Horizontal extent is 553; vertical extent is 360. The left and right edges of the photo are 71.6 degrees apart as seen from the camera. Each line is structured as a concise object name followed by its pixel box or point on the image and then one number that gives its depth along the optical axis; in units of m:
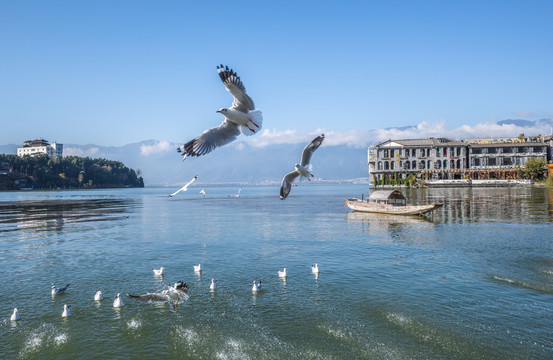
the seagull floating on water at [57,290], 16.78
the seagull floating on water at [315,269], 19.78
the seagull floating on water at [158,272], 19.59
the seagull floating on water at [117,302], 15.38
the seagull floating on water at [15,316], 14.18
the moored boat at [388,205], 44.31
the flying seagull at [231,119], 6.28
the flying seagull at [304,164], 7.37
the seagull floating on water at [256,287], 17.03
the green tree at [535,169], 99.19
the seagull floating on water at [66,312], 14.58
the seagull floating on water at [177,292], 9.52
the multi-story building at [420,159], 111.62
